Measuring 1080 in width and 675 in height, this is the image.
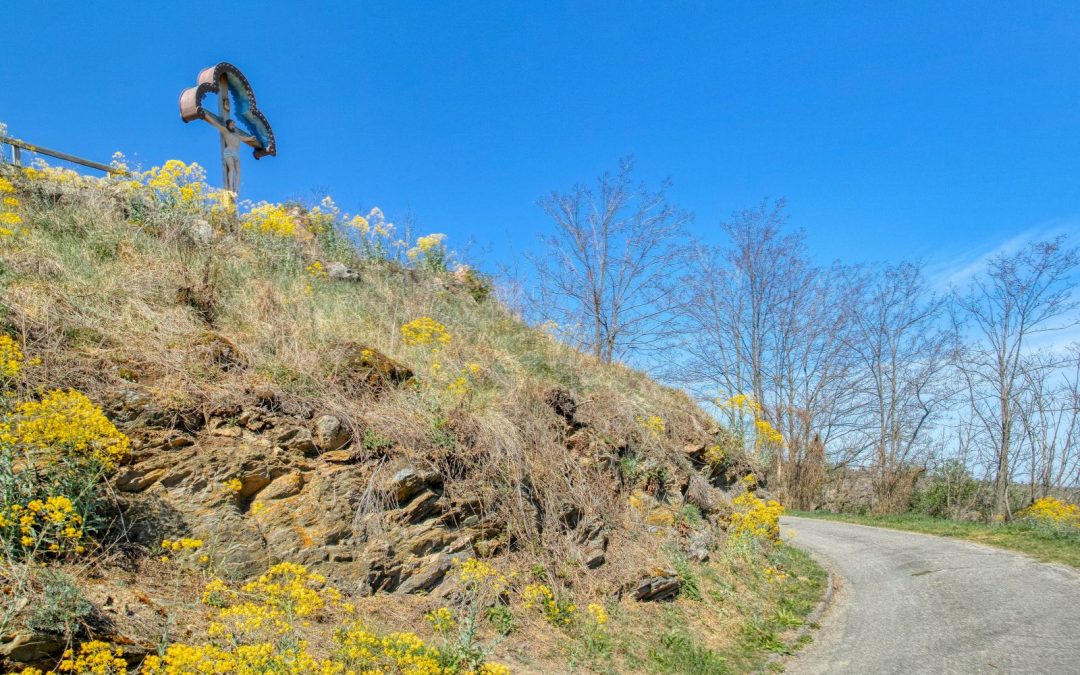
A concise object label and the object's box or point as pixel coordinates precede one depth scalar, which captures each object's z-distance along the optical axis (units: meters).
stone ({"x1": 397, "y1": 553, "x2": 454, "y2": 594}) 4.82
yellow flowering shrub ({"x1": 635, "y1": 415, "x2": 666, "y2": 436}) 8.66
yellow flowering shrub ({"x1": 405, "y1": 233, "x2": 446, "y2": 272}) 11.66
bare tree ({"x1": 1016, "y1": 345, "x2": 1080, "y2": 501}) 20.03
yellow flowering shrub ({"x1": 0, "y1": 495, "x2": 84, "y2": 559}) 3.07
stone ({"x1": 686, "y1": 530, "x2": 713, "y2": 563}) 7.63
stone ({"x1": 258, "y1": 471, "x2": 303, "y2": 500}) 4.56
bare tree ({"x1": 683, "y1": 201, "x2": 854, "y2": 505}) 21.22
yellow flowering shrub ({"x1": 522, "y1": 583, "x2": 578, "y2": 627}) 5.28
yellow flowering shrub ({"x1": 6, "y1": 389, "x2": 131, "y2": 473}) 3.45
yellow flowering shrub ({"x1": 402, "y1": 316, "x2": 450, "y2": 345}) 7.23
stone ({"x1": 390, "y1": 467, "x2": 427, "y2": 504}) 5.12
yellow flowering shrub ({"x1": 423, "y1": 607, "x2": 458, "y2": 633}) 4.27
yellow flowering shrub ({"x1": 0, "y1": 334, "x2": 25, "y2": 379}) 3.88
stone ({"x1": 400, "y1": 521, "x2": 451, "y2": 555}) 5.00
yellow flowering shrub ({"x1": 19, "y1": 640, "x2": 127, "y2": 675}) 2.55
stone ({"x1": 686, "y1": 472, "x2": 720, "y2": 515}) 8.55
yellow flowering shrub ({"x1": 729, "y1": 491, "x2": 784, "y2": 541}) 8.52
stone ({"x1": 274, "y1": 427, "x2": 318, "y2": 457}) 4.91
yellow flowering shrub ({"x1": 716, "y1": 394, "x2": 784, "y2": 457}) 10.27
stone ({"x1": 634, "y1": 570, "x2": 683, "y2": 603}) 6.27
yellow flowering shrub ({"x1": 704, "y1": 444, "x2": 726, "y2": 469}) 9.52
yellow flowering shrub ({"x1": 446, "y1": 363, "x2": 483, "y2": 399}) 6.43
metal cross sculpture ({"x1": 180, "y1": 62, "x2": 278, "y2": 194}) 10.11
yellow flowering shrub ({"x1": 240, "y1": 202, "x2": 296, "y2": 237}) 9.48
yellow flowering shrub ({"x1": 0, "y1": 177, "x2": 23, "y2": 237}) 6.05
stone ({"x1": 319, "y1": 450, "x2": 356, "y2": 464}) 5.03
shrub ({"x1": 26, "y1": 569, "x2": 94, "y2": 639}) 2.74
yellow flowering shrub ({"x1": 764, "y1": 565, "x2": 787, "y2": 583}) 8.28
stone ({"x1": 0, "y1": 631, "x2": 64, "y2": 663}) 2.59
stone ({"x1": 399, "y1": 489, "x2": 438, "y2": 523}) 5.13
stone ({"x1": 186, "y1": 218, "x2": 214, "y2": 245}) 8.12
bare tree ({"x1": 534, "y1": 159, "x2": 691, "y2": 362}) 12.40
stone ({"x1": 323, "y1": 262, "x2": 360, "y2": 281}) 9.39
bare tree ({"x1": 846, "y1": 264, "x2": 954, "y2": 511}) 20.47
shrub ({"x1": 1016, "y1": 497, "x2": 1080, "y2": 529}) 12.57
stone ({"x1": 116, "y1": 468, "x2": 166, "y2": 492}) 4.01
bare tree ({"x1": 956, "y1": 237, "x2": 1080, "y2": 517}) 17.77
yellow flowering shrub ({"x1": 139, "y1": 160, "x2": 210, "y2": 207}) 8.83
